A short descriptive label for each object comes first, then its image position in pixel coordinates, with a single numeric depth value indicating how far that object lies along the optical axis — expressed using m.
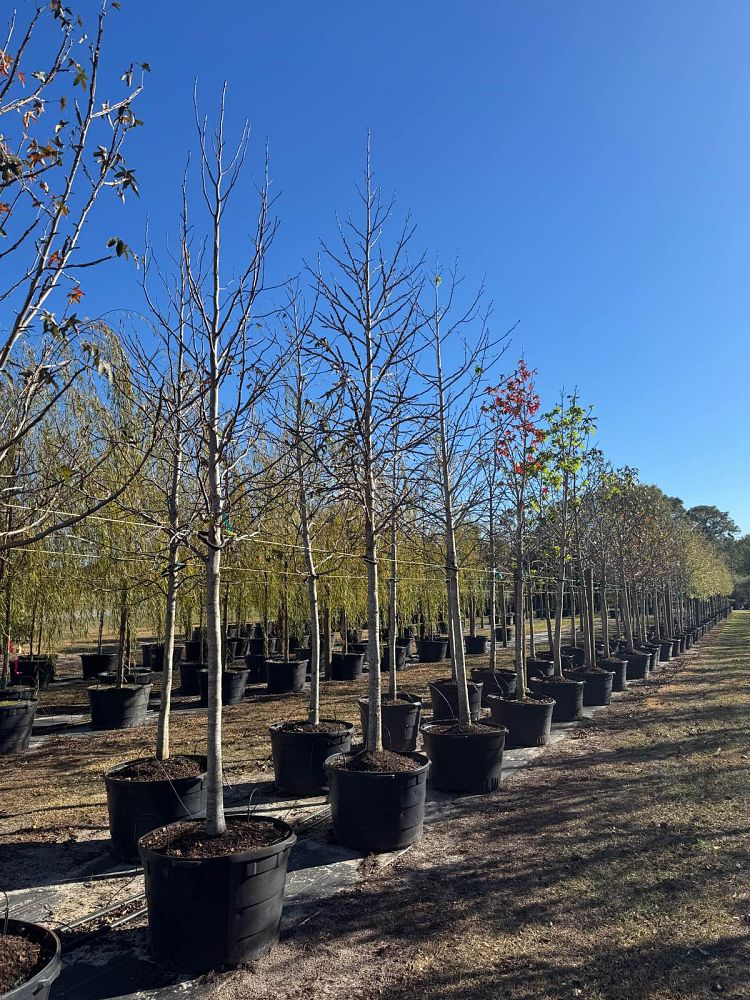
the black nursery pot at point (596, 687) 10.93
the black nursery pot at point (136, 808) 4.44
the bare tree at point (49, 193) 2.16
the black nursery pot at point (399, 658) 16.09
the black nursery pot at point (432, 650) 18.73
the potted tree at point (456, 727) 6.00
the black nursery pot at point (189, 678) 12.13
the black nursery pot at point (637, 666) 14.77
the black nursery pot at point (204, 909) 3.15
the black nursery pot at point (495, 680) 10.41
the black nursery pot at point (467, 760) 5.99
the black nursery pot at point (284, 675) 12.20
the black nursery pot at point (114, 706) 9.01
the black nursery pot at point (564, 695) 9.45
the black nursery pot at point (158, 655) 16.14
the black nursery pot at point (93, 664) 14.39
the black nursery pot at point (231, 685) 11.33
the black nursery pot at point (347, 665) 14.30
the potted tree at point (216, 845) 3.15
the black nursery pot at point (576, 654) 15.06
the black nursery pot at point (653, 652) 16.27
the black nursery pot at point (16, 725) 7.67
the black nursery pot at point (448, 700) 8.41
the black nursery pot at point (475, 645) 22.70
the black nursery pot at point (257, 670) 14.33
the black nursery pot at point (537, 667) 12.24
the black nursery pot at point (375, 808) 4.64
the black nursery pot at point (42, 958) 2.20
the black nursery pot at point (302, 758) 5.94
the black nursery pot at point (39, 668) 12.78
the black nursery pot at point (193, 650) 15.39
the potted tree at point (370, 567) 4.65
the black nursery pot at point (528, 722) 7.88
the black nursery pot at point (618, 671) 12.84
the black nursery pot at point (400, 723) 7.58
